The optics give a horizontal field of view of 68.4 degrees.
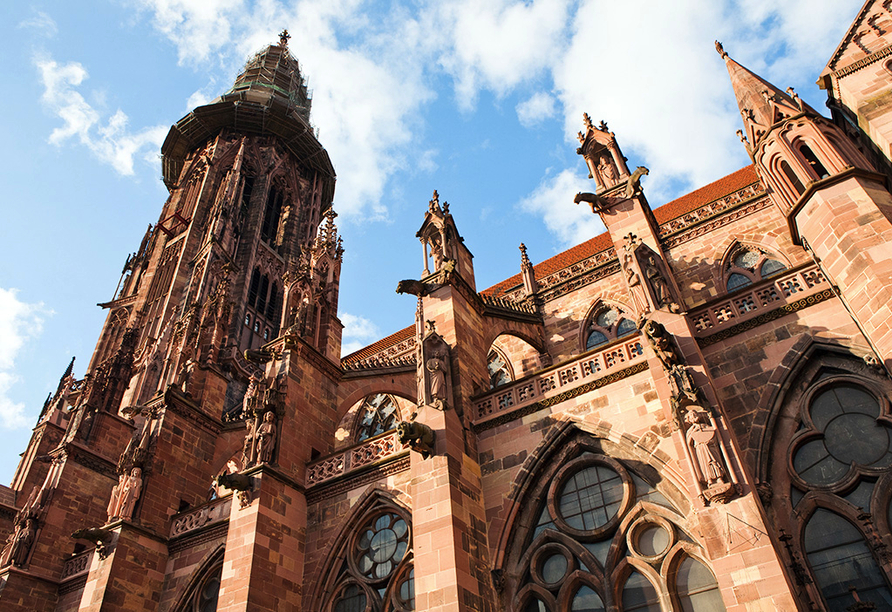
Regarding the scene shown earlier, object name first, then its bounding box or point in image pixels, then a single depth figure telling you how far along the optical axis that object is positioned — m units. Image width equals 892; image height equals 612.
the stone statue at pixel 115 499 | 13.45
